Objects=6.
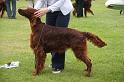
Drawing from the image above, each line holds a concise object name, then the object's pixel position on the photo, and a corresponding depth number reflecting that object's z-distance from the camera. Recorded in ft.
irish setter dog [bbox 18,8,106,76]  24.77
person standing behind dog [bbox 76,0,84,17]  66.49
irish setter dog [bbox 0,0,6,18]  60.46
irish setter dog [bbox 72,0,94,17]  67.84
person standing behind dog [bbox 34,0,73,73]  24.75
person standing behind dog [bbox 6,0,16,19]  59.62
